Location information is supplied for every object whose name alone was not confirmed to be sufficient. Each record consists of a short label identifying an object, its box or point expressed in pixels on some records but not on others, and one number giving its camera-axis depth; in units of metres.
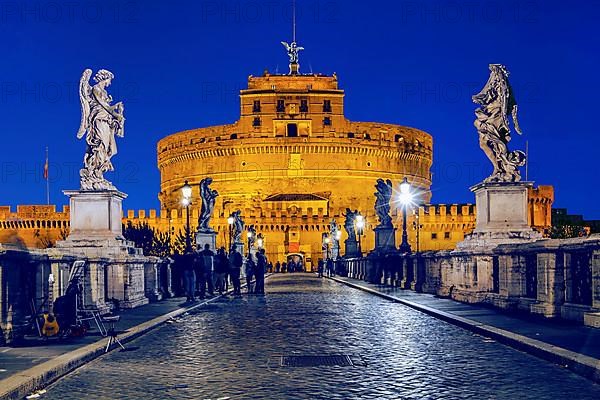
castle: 82.19
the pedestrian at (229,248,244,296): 21.12
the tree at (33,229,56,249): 83.25
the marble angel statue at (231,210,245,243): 42.47
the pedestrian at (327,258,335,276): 48.76
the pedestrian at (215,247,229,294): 21.23
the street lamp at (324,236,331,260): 67.56
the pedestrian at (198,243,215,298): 19.05
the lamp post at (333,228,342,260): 57.79
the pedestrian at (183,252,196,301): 17.52
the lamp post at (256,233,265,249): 73.28
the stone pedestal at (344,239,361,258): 45.83
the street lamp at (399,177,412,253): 25.45
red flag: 70.84
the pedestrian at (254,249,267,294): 22.43
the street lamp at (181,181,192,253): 21.54
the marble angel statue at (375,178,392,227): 29.29
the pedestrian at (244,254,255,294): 23.03
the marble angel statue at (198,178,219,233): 25.08
